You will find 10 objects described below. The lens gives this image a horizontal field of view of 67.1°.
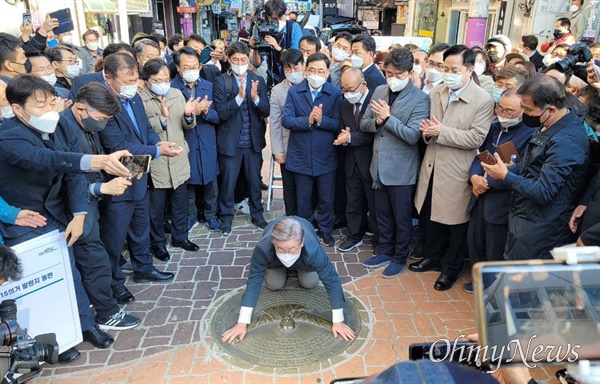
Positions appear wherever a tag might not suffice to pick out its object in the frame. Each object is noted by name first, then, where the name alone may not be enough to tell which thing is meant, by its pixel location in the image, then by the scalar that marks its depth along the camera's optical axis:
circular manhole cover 3.49
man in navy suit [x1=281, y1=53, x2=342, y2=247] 4.98
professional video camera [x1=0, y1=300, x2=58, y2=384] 2.30
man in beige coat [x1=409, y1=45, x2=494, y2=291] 4.05
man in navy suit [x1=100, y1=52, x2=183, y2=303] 4.00
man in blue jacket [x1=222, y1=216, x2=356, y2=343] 3.62
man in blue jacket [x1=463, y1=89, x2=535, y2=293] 3.75
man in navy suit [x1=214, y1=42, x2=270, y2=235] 5.34
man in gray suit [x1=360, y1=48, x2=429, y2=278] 4.36
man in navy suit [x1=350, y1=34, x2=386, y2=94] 5.24
